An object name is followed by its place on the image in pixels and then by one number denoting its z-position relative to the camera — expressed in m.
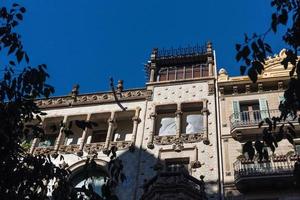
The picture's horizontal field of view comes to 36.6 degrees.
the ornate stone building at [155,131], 23.22
